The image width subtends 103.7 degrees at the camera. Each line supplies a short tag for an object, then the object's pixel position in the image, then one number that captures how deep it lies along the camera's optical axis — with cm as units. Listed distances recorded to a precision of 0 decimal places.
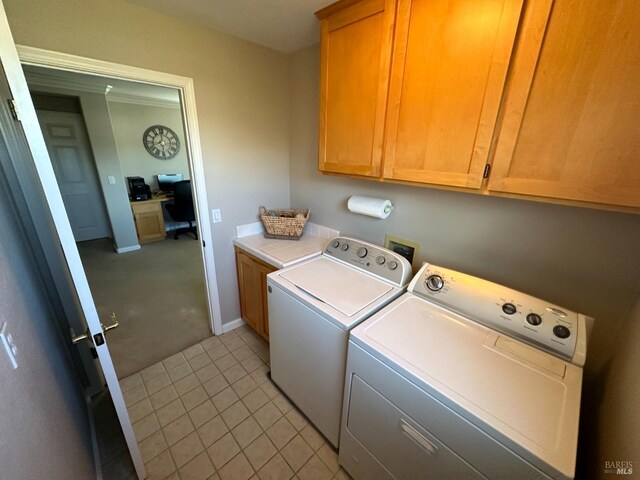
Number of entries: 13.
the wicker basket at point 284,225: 207
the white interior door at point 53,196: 64
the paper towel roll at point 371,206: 158
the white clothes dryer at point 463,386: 72
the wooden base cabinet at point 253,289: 191
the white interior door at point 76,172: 388
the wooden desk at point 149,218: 422
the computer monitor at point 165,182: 484
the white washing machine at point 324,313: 122
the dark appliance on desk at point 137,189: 423
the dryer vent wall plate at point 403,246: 157
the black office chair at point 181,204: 434
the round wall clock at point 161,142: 467
